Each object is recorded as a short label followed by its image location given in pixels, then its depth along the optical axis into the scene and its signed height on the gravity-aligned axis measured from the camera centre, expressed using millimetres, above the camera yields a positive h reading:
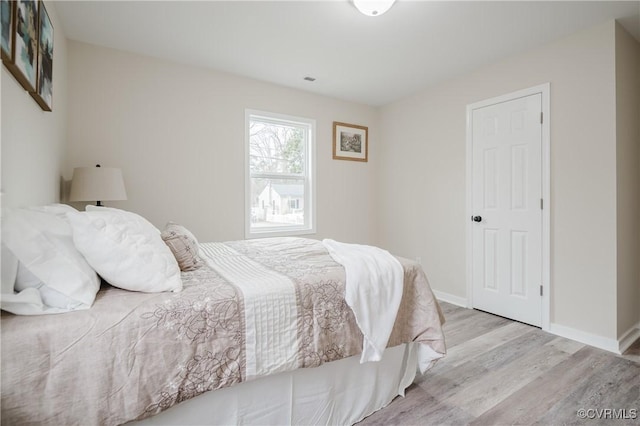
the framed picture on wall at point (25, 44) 1276 +764
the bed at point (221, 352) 946 -525
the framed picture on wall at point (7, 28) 1141 +711
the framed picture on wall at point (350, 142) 4117 +992
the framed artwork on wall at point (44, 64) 1649 +866
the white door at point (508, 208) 2814 +59
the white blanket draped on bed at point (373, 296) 1544 -422
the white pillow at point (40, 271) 983 -200
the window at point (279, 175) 3605 +473
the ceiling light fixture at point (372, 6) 2027 +1387
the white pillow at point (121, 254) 1190 -162
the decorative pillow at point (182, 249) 1643 -194
